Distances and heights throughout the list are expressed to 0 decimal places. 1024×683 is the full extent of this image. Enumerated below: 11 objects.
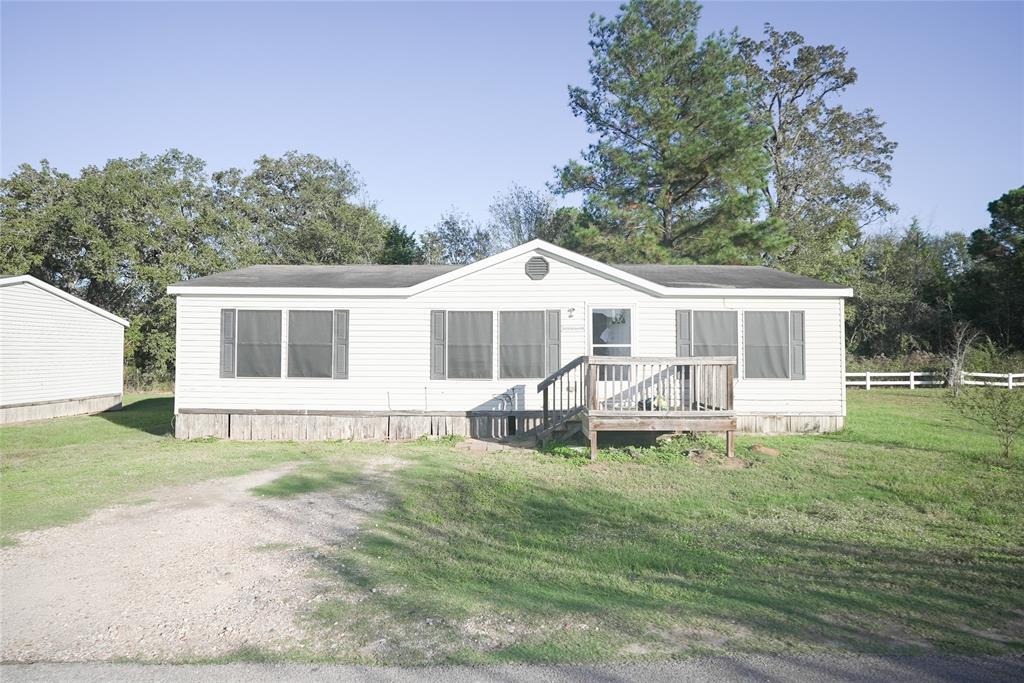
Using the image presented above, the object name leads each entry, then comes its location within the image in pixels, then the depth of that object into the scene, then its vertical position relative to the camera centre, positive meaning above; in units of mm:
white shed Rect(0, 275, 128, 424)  16203 +160
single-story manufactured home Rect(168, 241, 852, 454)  12516 +302
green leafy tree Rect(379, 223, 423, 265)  32938 +5638
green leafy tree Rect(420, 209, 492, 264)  37406 +6693
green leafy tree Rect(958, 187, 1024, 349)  28406 +3625
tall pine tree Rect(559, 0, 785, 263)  23922 +8015
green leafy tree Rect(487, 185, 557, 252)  36062 +7810
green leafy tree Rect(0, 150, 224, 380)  27766 +5039
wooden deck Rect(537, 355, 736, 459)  10508 -608
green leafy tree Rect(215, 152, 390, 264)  33656 +7468
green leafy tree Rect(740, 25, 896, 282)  31812 +10448
